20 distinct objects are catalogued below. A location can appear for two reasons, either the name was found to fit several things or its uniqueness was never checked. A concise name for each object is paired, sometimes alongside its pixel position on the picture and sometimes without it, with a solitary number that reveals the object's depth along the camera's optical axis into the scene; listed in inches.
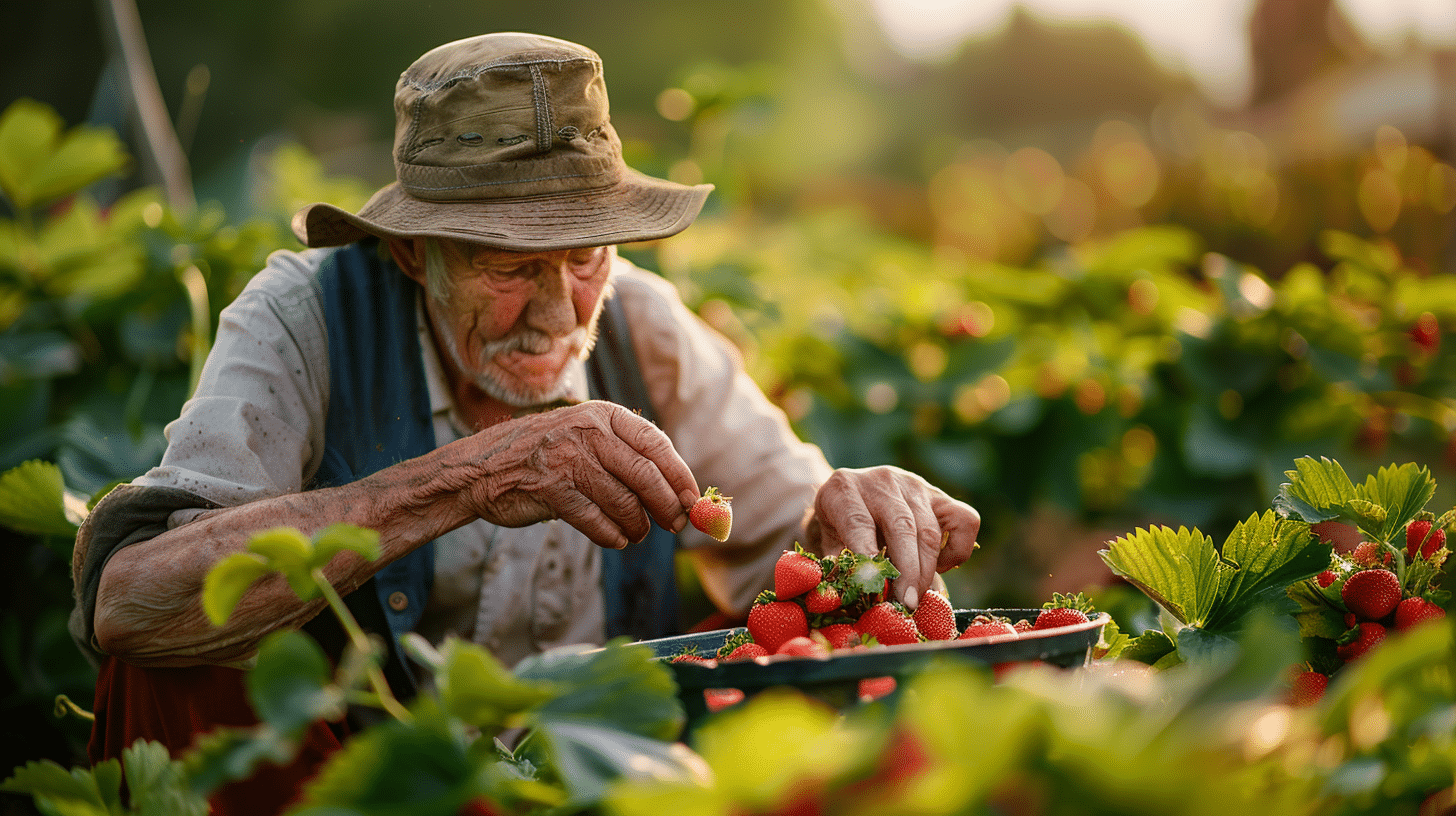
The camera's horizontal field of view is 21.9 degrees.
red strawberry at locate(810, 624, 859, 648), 93.7
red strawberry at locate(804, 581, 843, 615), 94.6
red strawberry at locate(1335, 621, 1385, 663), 93.0
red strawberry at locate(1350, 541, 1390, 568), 94.0
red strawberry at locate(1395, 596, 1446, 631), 92.3
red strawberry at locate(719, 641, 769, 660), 93.3
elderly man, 97.9
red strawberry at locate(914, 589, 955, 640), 94.9
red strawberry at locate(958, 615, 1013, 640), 93.5
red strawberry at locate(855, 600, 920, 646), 93.5
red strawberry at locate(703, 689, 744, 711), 88.8
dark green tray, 87.4
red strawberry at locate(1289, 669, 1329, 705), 92.7
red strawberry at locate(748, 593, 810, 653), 93.9
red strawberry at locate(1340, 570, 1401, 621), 92.9
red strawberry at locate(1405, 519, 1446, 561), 94.1
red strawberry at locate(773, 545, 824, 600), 94.7
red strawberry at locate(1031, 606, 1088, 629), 93.4
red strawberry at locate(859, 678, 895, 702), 88.2
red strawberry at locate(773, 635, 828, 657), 89.0
